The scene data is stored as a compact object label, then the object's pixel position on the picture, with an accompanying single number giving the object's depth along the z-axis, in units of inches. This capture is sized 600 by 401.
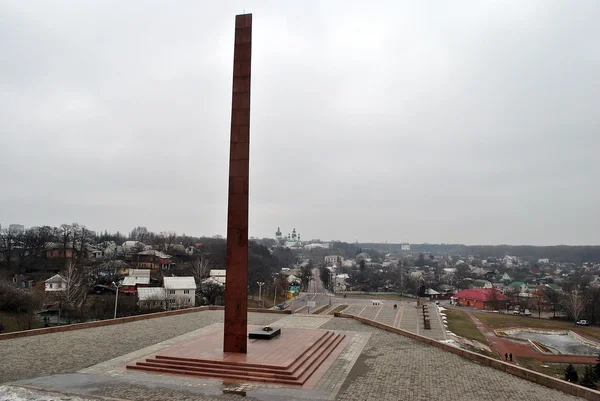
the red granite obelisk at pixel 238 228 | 574.2
